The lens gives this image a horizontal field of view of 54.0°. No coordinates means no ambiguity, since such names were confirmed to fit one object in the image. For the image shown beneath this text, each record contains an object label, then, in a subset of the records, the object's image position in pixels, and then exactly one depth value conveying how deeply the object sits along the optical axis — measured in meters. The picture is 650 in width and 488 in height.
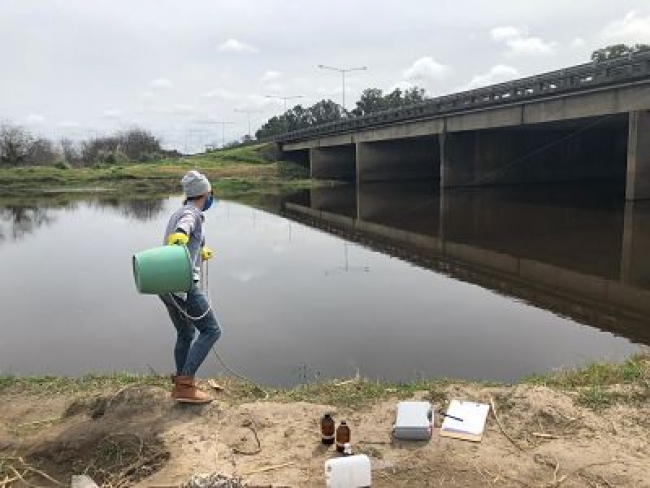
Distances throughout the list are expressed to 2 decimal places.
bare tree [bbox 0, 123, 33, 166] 79.00
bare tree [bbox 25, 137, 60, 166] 90.56
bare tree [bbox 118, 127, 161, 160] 118.25
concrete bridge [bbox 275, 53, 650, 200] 25.31
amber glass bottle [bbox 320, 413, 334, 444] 4.88
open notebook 4.94
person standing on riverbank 5.54
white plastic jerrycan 4.26
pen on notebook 5.13
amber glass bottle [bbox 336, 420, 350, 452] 4.70
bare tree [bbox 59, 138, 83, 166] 116.12
